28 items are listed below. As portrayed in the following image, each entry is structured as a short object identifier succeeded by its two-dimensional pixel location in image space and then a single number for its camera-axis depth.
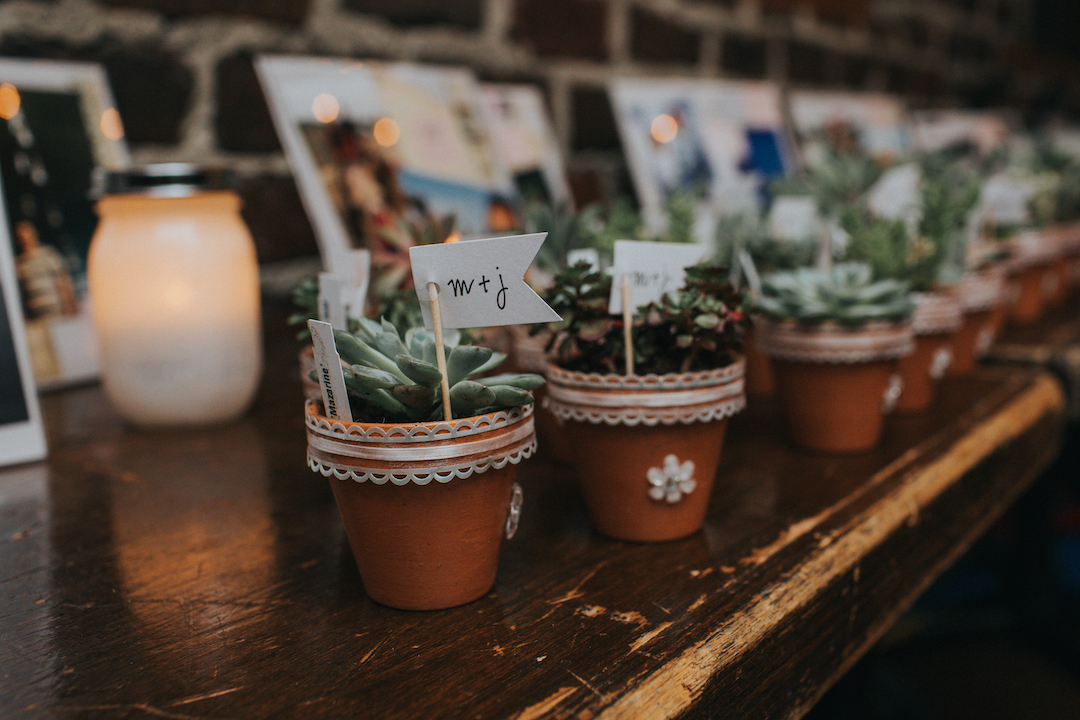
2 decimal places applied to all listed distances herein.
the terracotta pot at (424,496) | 0.54
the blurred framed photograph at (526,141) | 1.49
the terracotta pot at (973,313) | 1.20
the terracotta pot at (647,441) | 0.66
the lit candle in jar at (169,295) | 0.93
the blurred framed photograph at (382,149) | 1.19
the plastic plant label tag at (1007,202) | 1.58
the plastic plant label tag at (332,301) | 0.72
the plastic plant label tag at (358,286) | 0.74
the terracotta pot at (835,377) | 0.88
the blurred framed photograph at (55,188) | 1.04
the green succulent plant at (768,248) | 1.07
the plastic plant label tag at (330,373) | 0.54
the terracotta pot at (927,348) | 1.04
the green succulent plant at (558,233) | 0.91
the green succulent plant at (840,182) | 1.24
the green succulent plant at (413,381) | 0.56
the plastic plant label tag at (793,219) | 1.16
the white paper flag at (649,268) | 0.68
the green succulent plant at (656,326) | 0.70
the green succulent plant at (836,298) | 0.88
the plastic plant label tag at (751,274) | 0.92
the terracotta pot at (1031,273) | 1.58
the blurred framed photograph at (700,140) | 1.68
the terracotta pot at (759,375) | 1.15
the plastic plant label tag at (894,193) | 1.29
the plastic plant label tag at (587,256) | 0.79
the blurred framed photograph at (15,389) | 0.87
